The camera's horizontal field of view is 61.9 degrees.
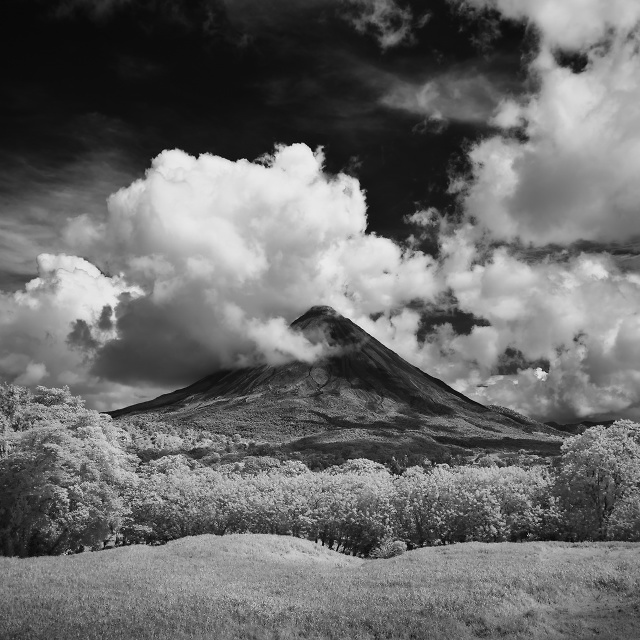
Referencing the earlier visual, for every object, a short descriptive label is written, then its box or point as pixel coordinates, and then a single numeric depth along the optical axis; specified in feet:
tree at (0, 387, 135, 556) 152.15
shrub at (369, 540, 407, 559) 207.10
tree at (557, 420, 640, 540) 189.47
